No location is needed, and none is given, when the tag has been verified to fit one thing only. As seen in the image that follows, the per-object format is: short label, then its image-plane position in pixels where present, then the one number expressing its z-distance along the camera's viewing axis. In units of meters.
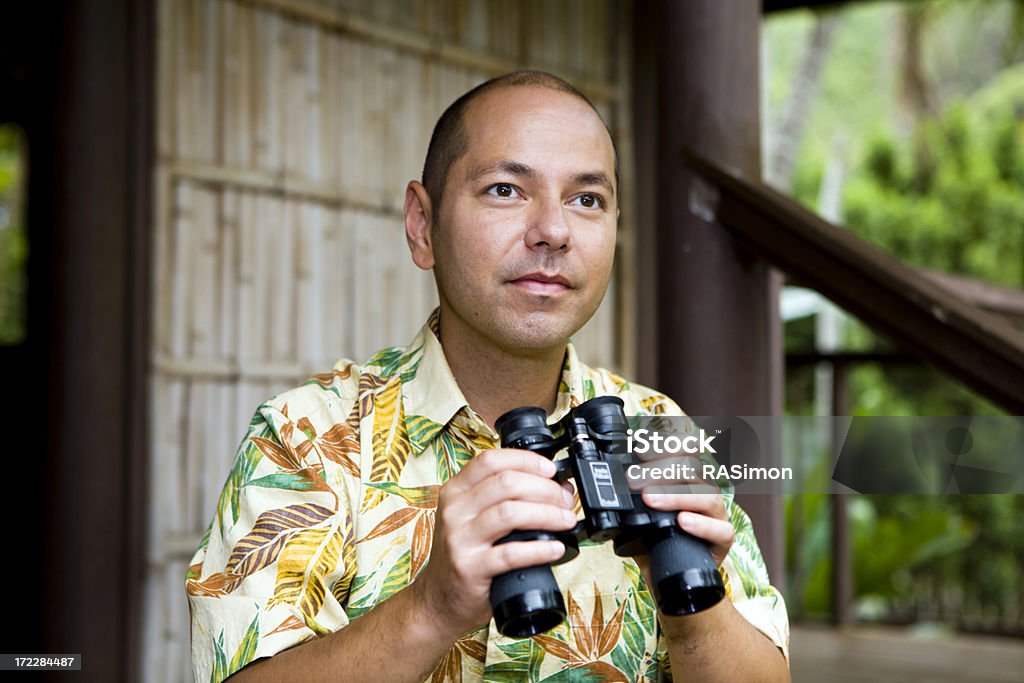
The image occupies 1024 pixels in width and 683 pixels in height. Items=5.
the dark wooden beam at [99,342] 2.95
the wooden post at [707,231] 2.38
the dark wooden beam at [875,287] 2.04
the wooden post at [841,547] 5.39
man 1.42
